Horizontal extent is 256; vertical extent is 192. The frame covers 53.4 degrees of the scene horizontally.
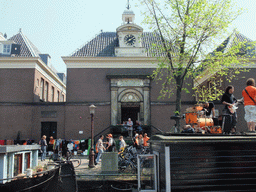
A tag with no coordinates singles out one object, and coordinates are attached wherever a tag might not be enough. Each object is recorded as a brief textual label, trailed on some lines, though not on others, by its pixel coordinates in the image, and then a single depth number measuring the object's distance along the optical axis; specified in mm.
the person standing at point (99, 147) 15584
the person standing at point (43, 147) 16567
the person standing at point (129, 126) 20734
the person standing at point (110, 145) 15770
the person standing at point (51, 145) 21016
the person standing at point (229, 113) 8352
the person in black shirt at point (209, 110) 10681
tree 15227
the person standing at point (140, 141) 16394
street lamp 14258
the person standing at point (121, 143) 15797
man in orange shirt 7684
